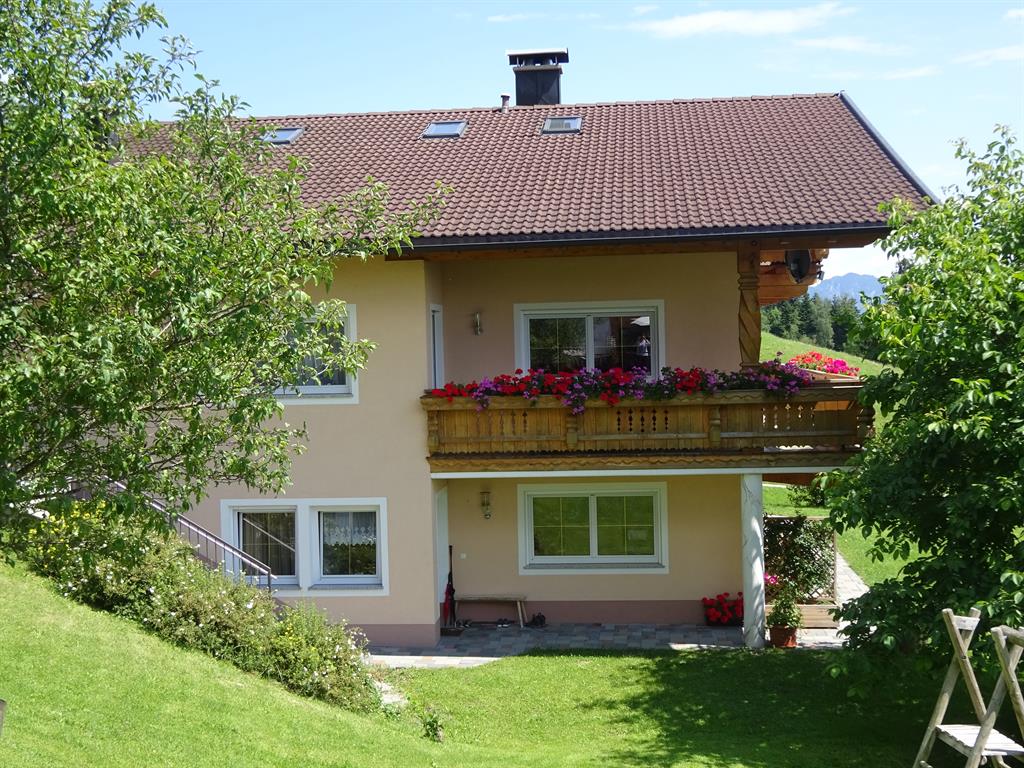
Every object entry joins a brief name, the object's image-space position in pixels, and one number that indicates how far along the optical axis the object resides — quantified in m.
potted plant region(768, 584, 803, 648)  14.74
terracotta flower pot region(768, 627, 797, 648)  14.77
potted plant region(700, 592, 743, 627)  16.05
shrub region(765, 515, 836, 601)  16.45
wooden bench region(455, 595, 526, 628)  16.46
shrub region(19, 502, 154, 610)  6.63
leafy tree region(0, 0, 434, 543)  5.91
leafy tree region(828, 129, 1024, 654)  9.45
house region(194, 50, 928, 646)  14.54
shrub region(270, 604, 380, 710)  11.29
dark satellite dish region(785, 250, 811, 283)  16.70
